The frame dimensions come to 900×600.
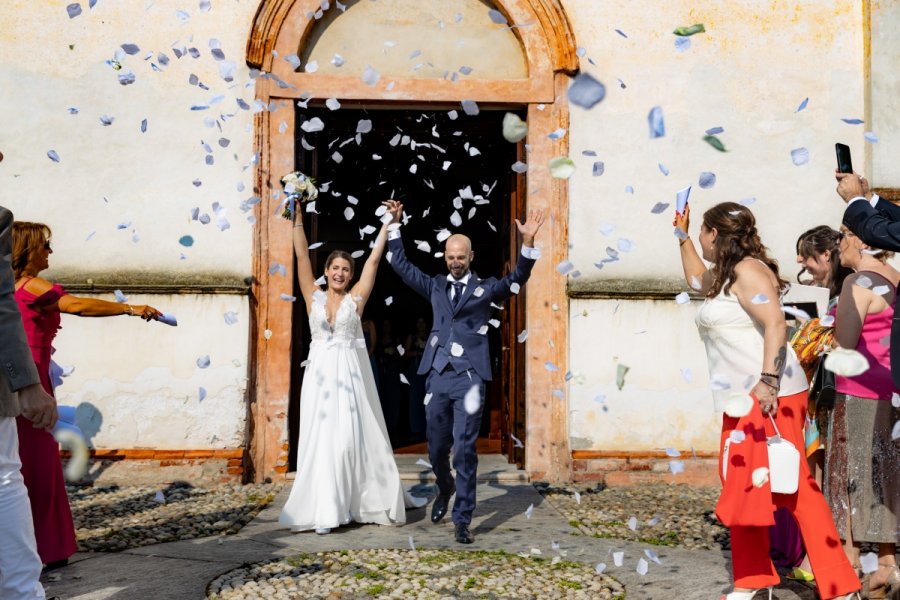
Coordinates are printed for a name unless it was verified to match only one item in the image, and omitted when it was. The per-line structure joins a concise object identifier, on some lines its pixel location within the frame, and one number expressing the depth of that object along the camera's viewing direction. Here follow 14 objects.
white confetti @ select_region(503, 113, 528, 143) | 8.48
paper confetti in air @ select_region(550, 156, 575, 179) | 8.12
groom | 6.00
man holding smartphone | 3.80
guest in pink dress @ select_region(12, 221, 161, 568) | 4.86
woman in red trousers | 4.02
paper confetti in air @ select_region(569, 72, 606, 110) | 8.41
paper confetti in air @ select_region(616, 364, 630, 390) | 8.19
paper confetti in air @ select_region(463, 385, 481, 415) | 5.98
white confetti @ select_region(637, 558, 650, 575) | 4.77
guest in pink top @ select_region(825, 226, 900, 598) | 4.52
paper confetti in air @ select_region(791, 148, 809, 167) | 8.16
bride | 6.10
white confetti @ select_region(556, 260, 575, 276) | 8.24
